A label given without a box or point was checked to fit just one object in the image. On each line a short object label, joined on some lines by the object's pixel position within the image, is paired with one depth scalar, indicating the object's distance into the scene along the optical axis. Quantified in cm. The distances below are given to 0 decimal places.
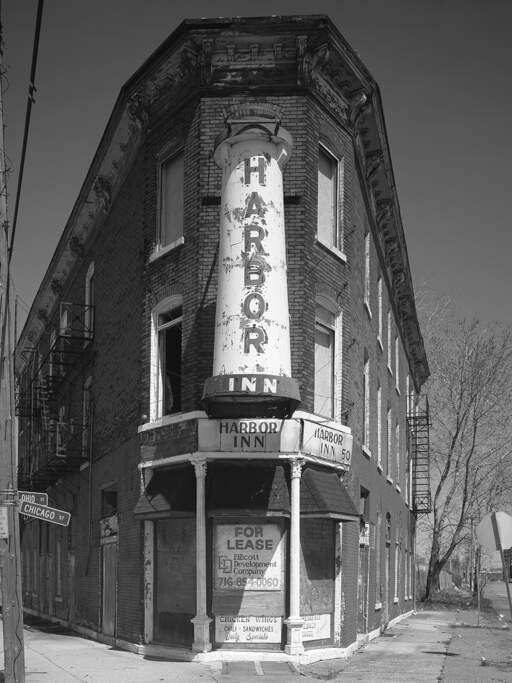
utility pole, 1222
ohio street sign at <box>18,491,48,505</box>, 1339
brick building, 1580
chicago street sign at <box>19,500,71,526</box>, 1305
